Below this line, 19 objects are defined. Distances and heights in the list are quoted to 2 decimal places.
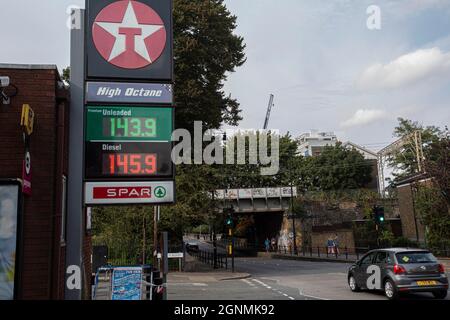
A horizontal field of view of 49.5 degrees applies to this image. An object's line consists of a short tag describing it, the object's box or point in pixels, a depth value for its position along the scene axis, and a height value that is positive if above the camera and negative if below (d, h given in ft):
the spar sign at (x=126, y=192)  26.25 +2.58
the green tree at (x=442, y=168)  93.61 +12.40
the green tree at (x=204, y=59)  105.09 +40.15
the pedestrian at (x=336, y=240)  138.02 -1.55
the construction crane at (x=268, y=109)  388.78 +101.59
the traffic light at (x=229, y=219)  99.76 +3.79
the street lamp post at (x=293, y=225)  151.64 +3.38
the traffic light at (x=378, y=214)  93.61 +3.74
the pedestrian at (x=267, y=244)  175.48 -2.80
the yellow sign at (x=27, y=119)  24.77 +6.33
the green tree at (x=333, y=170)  236.63 +31.11
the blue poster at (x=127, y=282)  39.81 -3.37
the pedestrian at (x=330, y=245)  136.32 -2.78
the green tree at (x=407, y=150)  206.61 +35.63
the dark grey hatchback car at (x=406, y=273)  47.24 -3.96
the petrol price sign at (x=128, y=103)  26.37 +7.55
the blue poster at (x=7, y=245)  24.64 -0.05
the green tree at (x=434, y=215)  99.76 +3.62
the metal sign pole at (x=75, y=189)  26.61 +2.85
